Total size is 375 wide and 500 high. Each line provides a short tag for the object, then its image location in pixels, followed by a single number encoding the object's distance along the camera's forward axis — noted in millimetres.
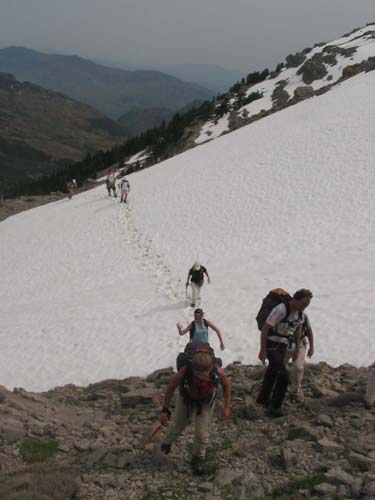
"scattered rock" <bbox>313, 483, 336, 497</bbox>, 6471
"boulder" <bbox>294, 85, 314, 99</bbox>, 67662
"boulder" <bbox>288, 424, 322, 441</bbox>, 8055
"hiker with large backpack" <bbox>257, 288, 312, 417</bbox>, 8492
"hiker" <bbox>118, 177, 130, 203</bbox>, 36531
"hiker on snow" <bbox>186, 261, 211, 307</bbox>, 17406
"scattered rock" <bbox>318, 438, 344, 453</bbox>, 7645
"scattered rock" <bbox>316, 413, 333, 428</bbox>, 8500
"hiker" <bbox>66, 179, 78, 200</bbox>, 47625
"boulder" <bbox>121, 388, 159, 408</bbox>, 10680
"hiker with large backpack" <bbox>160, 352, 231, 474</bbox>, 6996
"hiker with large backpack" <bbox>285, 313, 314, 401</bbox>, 9359
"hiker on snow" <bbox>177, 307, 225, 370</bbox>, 11203
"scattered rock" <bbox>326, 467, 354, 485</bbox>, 6609
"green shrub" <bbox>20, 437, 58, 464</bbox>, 8422
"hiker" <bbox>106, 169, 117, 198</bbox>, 41156
